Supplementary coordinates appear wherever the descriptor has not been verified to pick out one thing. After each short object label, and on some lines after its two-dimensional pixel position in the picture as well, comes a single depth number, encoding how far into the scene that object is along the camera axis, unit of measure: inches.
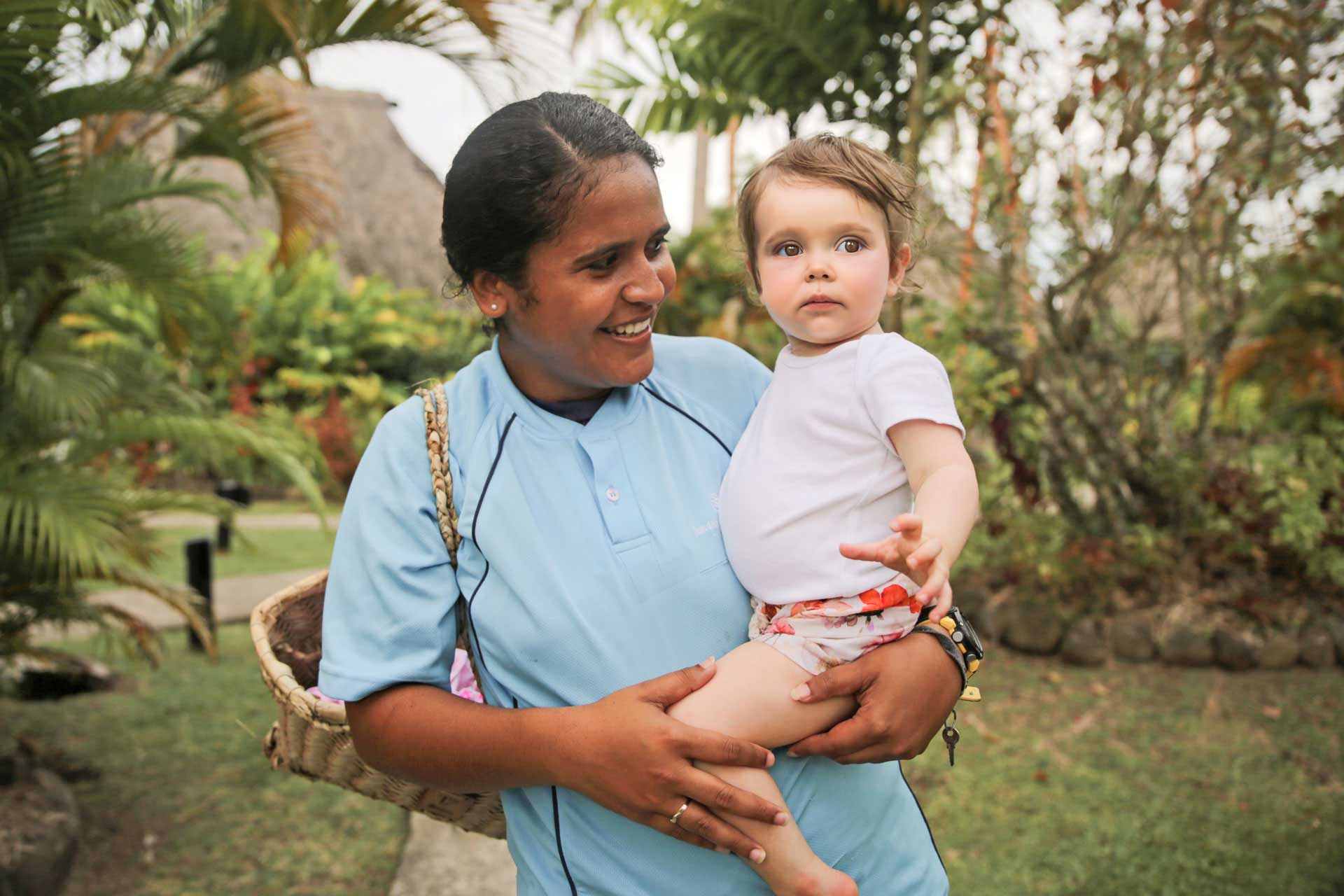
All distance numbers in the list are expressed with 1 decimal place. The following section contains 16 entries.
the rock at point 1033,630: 225.3
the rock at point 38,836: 138.7
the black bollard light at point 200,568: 244.8
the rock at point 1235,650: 211.6
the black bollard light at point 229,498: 350.0
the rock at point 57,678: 184.4
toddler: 54.4
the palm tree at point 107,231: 139.7
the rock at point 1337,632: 212.5
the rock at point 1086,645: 219.0
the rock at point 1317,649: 212.8
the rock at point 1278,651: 212.2
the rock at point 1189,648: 213.9
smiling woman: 52.6
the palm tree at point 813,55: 233.9
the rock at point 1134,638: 218.1
